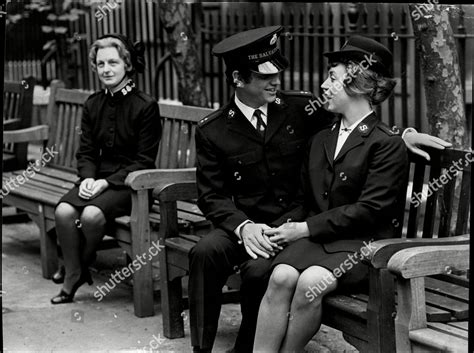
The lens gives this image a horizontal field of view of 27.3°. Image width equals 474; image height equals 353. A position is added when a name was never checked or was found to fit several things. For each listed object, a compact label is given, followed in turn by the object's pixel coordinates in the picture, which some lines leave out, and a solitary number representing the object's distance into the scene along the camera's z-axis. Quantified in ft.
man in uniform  16.47
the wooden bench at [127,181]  19.89
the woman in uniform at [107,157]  20.75
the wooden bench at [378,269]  13.80
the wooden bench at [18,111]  27.53
